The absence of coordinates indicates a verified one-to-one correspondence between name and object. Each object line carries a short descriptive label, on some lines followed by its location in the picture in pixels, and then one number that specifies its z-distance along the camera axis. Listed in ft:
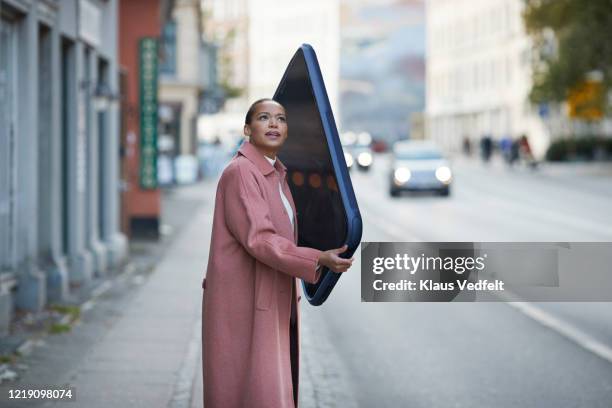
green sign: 70.13
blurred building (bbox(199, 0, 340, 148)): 353.51
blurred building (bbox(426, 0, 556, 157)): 271.86
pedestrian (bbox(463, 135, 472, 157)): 268.00
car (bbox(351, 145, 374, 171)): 193.75
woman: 16.82
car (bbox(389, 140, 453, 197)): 120.26
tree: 153.79
